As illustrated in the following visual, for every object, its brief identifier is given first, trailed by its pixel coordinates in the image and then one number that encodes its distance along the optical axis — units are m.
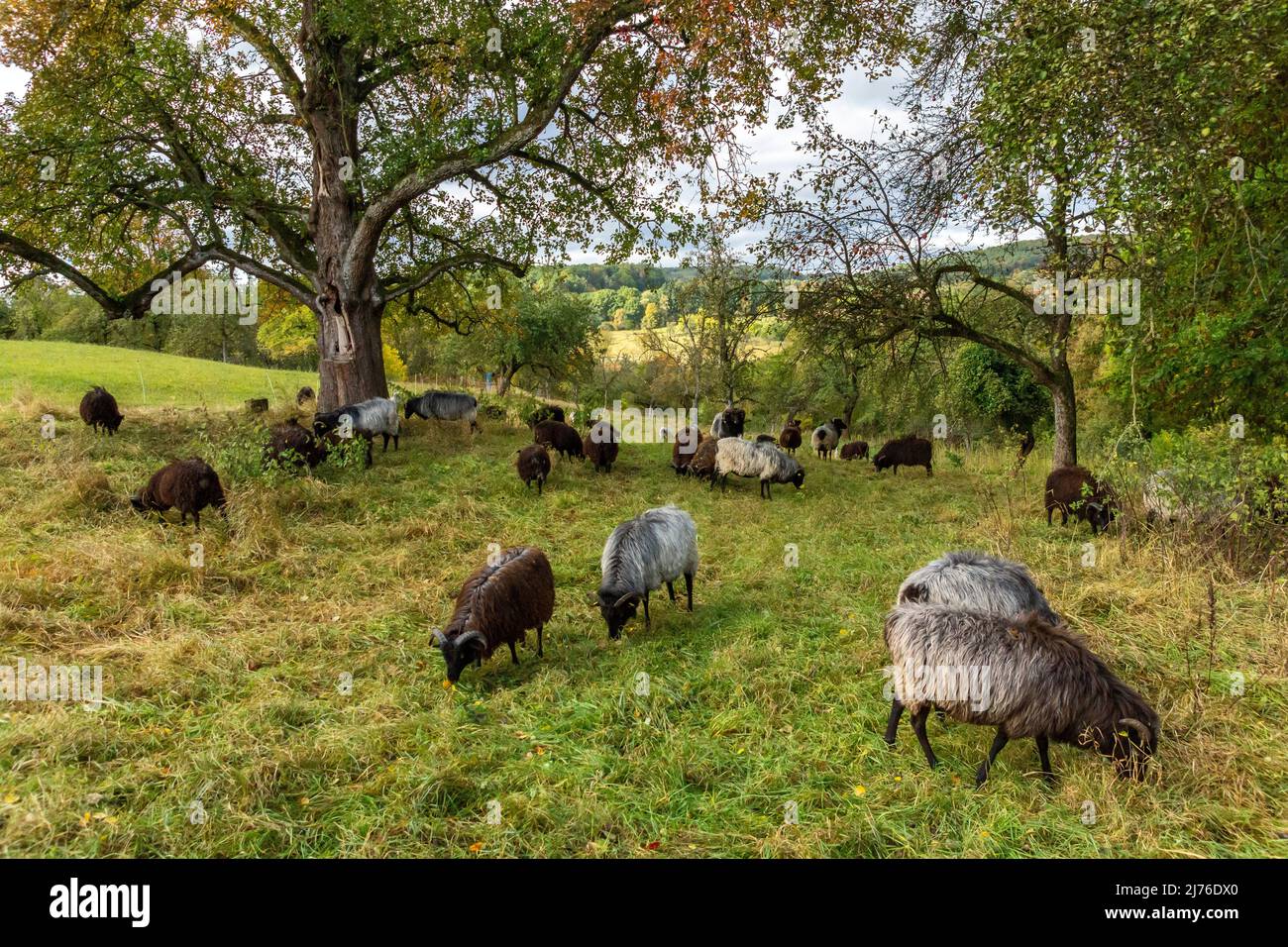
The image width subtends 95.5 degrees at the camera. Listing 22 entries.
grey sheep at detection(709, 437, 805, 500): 13.73
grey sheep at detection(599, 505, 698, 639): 6.56
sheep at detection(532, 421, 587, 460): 14.91
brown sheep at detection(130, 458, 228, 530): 8.55
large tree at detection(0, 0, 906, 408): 11.16
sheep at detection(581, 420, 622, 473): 14.88
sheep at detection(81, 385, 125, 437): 13.73
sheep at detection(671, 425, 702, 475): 15.26
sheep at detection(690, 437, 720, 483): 14.50
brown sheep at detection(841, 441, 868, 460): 22.33
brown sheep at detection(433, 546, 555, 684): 5.45
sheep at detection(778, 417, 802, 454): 22.36
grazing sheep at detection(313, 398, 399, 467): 13.84
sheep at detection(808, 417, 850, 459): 23.52
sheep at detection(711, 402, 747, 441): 18.70
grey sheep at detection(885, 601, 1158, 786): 4.02
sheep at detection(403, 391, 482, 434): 18.16
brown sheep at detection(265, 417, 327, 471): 11.05
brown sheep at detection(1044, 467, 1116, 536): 9.42
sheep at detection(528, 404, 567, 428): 19.44
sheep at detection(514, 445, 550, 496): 12.26
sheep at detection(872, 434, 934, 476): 17.45
